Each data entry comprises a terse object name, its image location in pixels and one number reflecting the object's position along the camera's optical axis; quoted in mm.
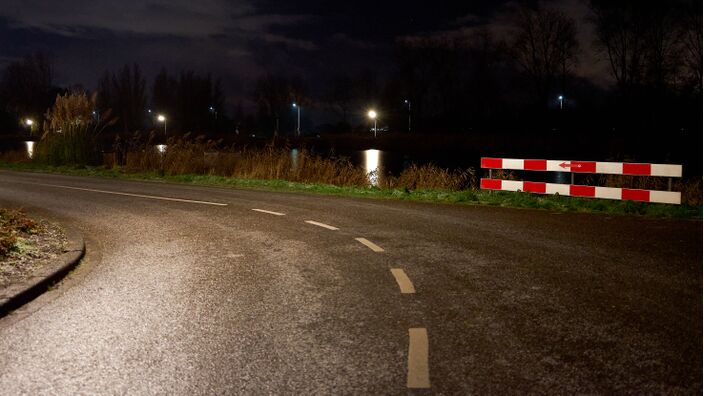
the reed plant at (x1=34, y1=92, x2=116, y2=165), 25062
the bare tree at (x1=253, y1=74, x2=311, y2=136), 109500
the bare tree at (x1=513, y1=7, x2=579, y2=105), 51750
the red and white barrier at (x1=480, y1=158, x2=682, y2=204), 13234
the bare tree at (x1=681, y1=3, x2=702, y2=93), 36156
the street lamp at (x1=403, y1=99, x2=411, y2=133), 75688
